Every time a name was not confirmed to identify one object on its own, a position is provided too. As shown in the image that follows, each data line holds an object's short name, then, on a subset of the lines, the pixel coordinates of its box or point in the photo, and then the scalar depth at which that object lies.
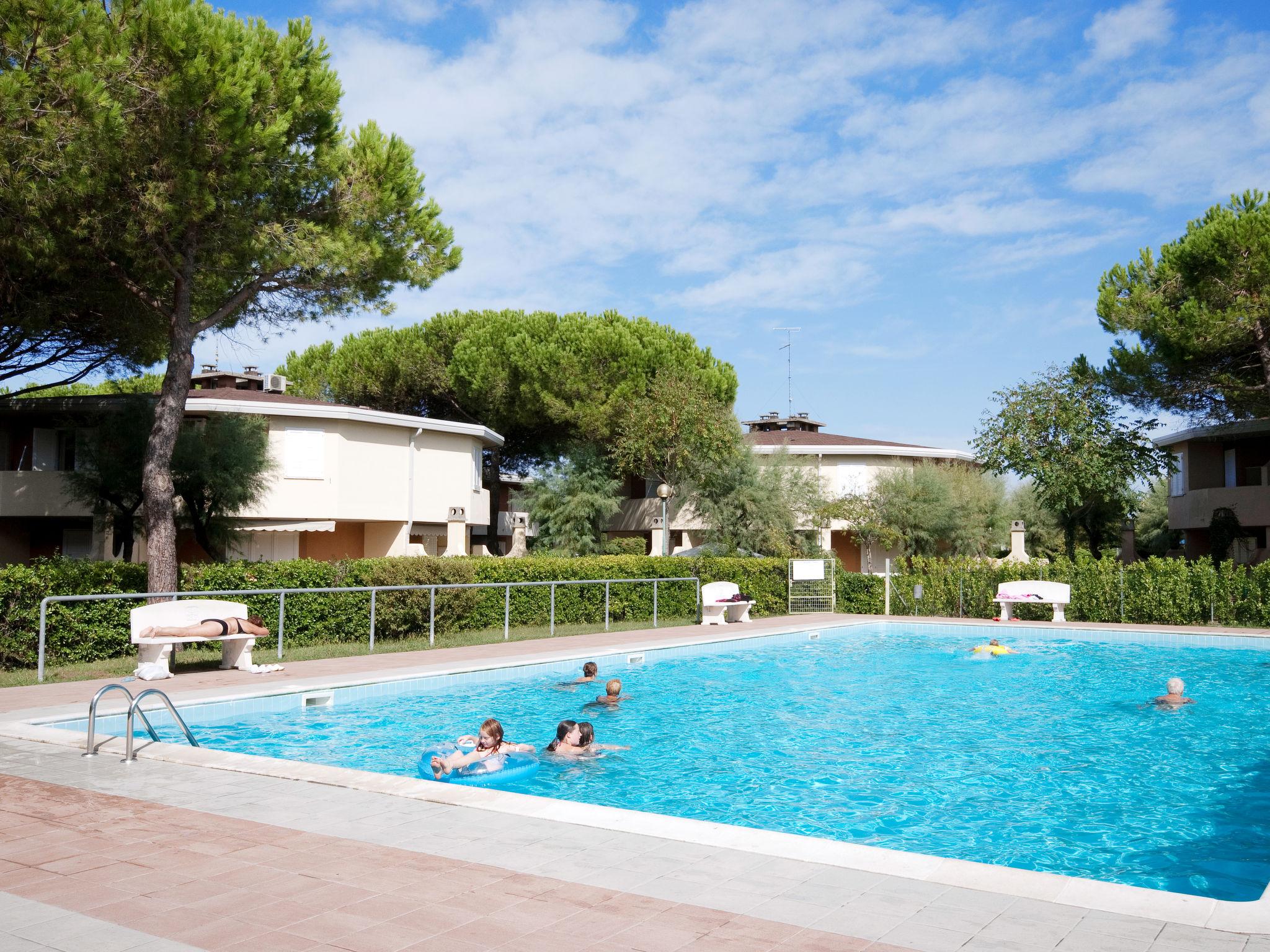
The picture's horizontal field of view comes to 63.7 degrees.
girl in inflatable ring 9.72
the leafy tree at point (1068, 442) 31.45
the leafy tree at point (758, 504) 33.47
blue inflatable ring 9.78
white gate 27.52
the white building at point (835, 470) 39.19
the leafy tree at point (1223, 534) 32.53
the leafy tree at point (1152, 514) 46.88
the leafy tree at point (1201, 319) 25.97
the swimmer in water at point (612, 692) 14.02
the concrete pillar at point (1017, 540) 32.34
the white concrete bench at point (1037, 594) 24.31
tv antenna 46.22
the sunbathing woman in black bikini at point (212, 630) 13.36
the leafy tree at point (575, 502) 36.91
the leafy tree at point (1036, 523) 41.62
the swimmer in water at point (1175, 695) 14.29
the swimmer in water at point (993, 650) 20.22
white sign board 26.77
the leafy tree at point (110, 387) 38.38
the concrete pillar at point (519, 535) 32.88
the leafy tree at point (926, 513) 35.94
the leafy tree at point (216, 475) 24.67
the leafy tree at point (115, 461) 24.58
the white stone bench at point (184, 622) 13.39
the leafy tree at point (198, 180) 14.82
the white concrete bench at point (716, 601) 23.53
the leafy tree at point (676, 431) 34.03
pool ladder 8.12
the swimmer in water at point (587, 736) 11.02
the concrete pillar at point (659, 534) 34.09
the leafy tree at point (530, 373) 36.72
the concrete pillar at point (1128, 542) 34.69
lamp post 34.83
